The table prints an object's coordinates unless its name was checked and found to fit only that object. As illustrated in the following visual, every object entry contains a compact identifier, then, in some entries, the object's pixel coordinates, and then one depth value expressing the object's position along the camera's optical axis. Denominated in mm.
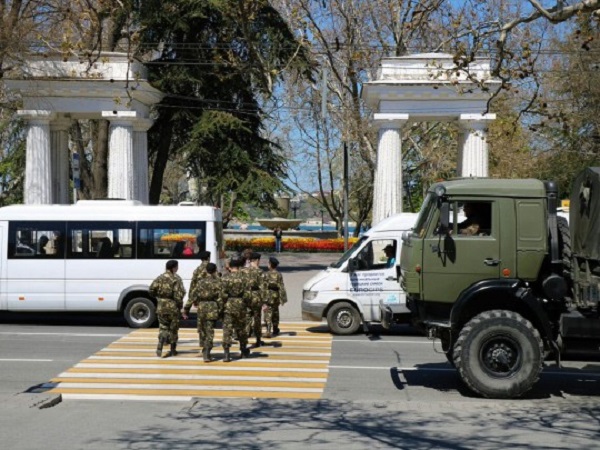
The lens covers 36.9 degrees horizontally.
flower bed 45344
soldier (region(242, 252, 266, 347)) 16141
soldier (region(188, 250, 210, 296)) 15527
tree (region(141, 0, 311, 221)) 34781
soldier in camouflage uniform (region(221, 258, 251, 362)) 14820
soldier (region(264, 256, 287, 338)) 17875
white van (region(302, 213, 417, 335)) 18266
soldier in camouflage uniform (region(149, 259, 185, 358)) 15227
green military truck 12039
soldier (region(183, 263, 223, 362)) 14734
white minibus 20031
